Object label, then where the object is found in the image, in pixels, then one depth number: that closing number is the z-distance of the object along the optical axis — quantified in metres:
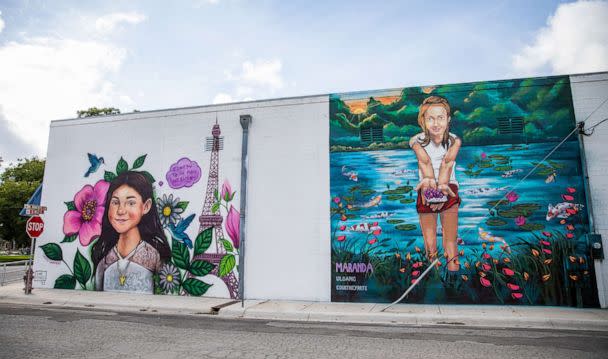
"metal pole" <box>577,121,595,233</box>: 10.88
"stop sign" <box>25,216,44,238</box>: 13.23
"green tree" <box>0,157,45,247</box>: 35.75
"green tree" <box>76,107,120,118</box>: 34.16
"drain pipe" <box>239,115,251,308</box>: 12.51
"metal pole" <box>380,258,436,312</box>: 10.93
